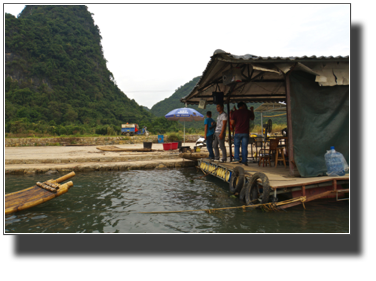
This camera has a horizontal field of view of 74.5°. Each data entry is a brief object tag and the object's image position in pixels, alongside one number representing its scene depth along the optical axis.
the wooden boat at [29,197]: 4.98
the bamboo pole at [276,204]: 4.72
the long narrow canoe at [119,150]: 15.55
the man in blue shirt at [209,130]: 8.70
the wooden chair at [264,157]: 7.77
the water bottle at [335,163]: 5.25
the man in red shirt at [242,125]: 7.09
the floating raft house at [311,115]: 5.22
